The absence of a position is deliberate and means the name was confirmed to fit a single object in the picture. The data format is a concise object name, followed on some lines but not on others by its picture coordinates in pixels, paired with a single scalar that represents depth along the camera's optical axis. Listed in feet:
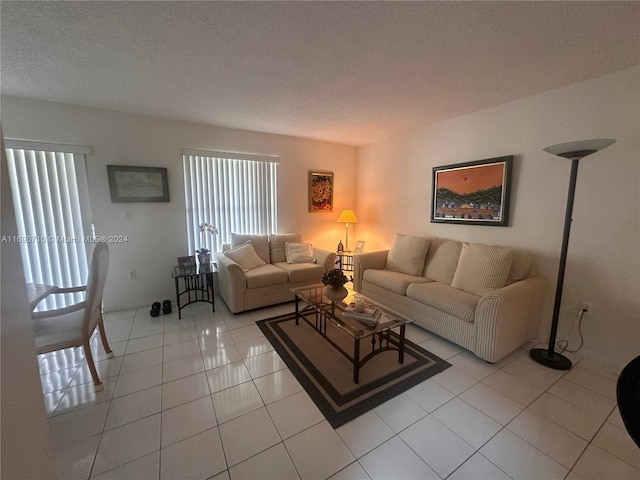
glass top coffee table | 6.33
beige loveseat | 9.89
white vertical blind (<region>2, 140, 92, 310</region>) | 8.71
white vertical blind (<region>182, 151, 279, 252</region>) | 11.44
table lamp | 14.21
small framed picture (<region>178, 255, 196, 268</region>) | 10.46
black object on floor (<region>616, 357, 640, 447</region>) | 2.34
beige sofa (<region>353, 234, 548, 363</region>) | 6.84
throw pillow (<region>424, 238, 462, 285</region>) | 9.51
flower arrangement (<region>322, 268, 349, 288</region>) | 7.63
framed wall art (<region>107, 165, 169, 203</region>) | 9.86
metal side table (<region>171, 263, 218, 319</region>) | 10.05
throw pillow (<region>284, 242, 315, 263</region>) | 12.05
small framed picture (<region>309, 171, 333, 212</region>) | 14.17
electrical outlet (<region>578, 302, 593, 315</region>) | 7.26
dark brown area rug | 5.66
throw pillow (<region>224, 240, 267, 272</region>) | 10.90
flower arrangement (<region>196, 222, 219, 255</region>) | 11.56
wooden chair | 5.63
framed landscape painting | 8.84
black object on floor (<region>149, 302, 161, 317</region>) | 9.84
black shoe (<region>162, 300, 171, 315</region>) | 10.08
